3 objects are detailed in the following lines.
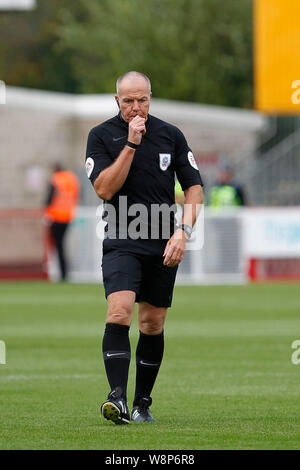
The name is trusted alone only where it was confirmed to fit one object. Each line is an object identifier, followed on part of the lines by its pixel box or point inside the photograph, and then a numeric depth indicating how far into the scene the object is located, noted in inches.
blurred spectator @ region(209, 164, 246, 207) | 964.6
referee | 303.7
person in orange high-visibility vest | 984.3
